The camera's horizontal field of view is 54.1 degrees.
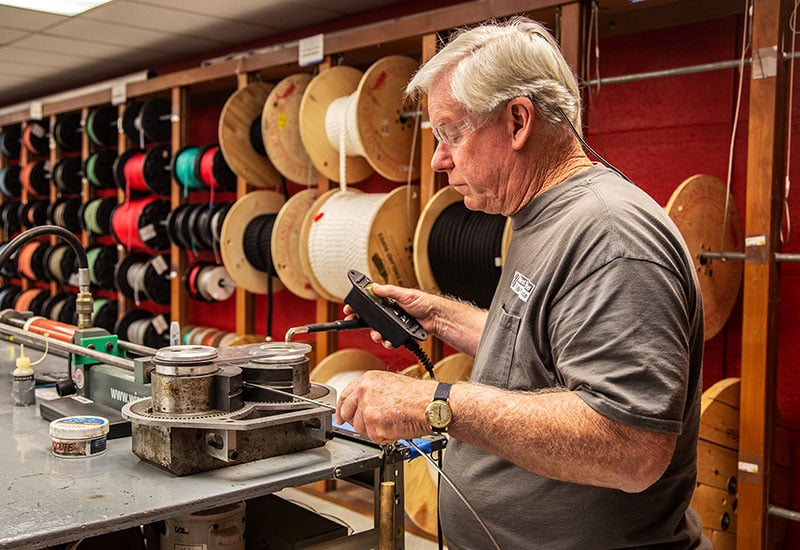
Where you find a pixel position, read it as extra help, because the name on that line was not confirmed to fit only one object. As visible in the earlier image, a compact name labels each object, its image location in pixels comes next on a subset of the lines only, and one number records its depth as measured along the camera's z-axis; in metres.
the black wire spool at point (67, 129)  6.92
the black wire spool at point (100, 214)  6.46
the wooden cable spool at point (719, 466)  2.90
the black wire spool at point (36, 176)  7.48
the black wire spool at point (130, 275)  5.89
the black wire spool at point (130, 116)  6.02
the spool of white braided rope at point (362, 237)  3.81
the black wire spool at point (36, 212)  7.41
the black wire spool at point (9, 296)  7.71
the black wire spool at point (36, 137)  7.41
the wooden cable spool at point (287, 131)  4.62
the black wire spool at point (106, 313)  6.40
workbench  1.45
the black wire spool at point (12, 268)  7.80
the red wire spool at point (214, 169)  5.21
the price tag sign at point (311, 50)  4.34
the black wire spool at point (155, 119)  5.86
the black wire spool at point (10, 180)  7.95
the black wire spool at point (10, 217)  7.89
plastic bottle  2.35
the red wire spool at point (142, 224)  5.81
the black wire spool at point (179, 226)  5.37
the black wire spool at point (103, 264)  6.41
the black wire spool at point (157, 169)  5.79
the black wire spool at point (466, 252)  3.36
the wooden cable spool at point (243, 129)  4.81
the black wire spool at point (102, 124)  6.47
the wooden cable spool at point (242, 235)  4.80
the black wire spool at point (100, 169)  6.52
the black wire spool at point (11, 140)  7.86
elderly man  1.31
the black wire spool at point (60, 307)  6.65
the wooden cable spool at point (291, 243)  4.51
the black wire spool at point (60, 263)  6.79
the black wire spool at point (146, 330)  5.82
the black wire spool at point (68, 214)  6.96
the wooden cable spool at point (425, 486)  3.64
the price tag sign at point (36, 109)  7.14
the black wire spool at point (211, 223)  5.05
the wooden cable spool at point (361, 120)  3.96
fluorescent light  4.88
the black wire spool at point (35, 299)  7.18
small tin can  1.82
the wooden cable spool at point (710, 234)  2.92
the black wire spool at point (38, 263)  7.18
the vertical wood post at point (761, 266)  2.74
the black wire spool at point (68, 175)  7.00
